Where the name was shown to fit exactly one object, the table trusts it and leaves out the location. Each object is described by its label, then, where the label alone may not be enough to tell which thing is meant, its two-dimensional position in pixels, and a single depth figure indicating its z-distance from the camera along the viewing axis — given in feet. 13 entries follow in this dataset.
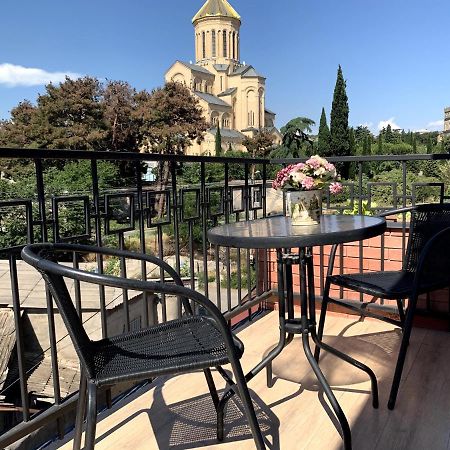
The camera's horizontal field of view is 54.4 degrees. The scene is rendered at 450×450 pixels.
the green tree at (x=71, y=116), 76.69
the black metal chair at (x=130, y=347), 3.15
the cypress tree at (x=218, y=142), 132.77
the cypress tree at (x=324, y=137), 90.22
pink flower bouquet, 5.53
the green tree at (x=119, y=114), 82.69
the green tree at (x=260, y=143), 124.67
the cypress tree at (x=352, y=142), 91.39
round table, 4.83
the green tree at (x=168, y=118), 84.33
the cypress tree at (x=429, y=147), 108.50
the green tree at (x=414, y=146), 113.78
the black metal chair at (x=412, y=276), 5.68
